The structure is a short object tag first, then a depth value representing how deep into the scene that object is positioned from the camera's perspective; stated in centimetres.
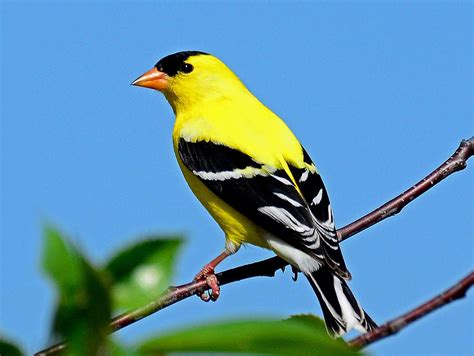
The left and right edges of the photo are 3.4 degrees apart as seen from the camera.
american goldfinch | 244
